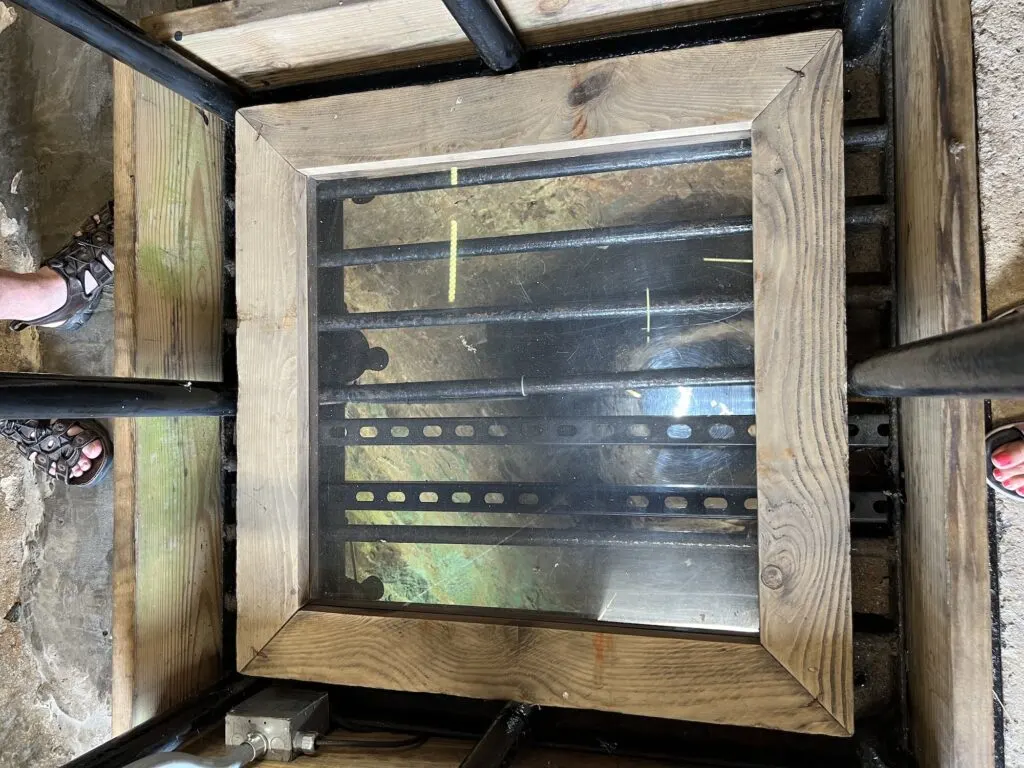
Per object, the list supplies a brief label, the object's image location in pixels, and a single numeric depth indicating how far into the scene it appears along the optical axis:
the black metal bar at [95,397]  0.76
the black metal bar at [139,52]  0.89
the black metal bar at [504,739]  0.93
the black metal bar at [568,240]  0.99
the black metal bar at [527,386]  0.99
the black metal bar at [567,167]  0.99
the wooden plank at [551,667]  0.91
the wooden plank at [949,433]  0.80
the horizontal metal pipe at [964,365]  0.45
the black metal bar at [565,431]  1.00
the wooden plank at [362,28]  0.97
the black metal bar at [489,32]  0.85
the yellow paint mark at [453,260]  1.13
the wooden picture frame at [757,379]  0.89
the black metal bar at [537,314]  1.00
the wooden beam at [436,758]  0.99
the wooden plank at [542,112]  0.92
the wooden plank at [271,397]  1.11
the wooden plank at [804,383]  0.89
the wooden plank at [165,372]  1.16
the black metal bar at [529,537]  1.00
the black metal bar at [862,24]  0.88
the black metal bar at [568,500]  1.00
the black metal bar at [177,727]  0.95
